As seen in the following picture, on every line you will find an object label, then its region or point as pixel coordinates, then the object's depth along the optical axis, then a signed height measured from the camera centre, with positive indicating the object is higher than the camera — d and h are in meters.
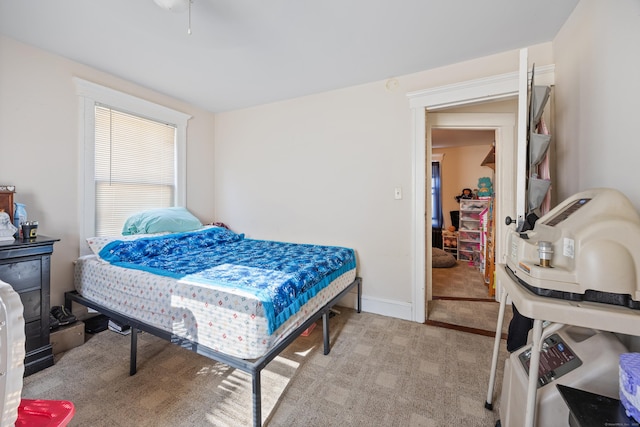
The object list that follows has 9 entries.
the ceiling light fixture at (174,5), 1.43 +1.18
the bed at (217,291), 1.33 -0.52
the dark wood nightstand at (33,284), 1.64 -0.51
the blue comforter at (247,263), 1.50 -0.42
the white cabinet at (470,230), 4.82 -0.35
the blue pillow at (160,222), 2.64 -0.13
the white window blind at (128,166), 2.53 +0.48
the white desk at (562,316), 0.76 -0.33
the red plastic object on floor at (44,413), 0.67 -0.56
